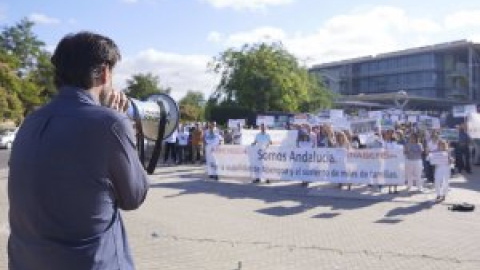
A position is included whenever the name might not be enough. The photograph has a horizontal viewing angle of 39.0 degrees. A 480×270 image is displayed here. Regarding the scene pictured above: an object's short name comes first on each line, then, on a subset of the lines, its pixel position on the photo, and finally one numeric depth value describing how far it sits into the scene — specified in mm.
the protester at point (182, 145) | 27156
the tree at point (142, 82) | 57188
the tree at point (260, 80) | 49969
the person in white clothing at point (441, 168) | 15492
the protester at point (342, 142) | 17898
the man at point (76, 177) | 2418
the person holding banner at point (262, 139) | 20219
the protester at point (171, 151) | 27472
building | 99375
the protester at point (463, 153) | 22906
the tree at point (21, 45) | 71188
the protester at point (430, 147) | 16375
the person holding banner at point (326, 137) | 18422
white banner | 16969
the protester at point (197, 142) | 26750
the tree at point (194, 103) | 51462
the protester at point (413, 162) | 16703
